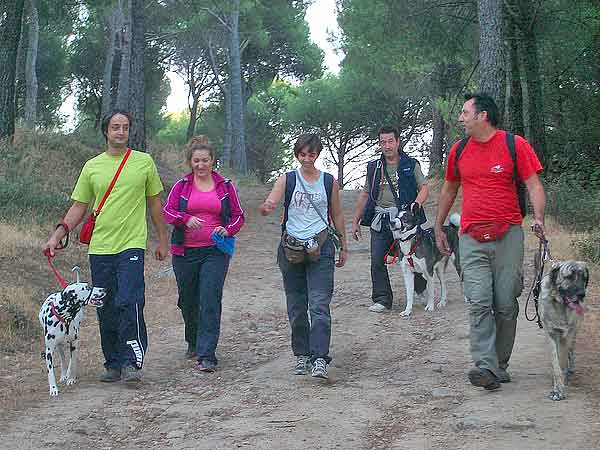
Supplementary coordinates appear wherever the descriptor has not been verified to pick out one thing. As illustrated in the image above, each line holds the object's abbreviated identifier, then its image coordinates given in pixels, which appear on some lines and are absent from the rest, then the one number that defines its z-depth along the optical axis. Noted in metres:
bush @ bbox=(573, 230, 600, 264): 11.57
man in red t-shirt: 6.52
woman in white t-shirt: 7.12
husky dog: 9.76
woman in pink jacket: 7.68
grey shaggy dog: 6.25
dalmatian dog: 6.98
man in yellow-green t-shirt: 7.09
